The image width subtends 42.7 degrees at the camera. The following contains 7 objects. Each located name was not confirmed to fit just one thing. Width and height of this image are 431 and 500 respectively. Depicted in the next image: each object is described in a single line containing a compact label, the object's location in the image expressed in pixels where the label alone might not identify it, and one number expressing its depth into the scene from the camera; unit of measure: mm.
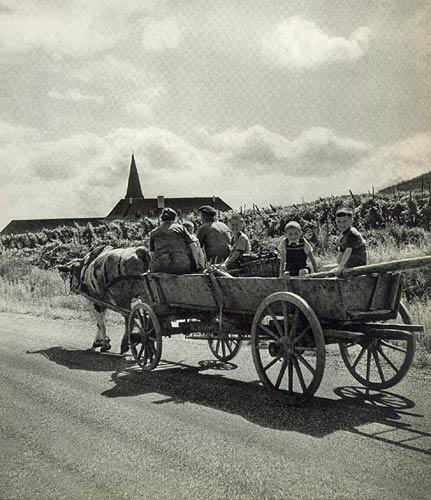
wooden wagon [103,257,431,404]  5000
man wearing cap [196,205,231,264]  7742
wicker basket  7020
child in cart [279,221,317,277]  6278
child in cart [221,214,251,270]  7293
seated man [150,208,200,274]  7262
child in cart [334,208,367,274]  5574
